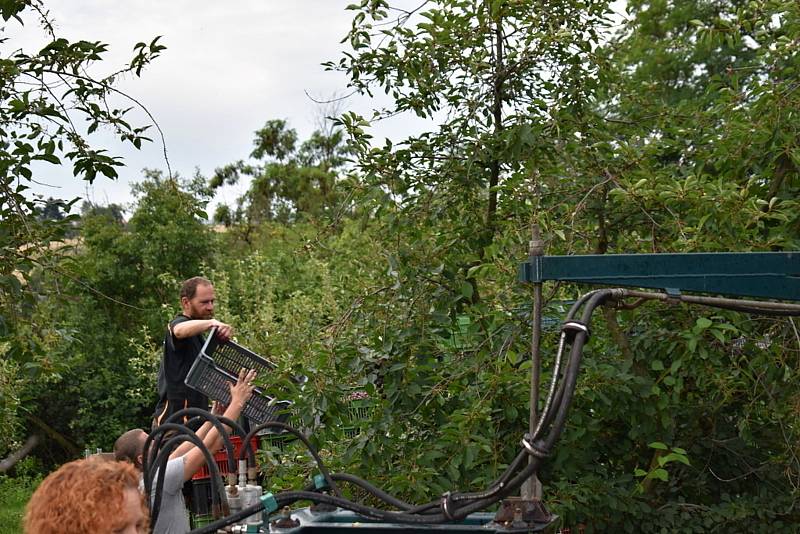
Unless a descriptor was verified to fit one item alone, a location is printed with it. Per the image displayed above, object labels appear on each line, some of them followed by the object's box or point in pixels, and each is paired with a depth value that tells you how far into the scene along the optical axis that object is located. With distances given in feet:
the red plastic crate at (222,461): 21.20
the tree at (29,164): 15.21
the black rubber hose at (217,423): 8.48
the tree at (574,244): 14.49
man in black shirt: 18.40
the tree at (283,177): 64.39
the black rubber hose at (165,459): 8.29
